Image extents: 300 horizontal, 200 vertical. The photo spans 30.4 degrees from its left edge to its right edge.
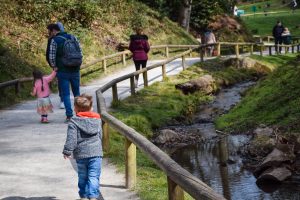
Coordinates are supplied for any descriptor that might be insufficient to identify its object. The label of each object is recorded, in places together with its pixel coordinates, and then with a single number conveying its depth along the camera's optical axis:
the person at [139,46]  17.30
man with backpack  10.85
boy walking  6.46
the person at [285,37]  36.69
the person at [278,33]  35.47
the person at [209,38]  30.78
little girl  11.94
